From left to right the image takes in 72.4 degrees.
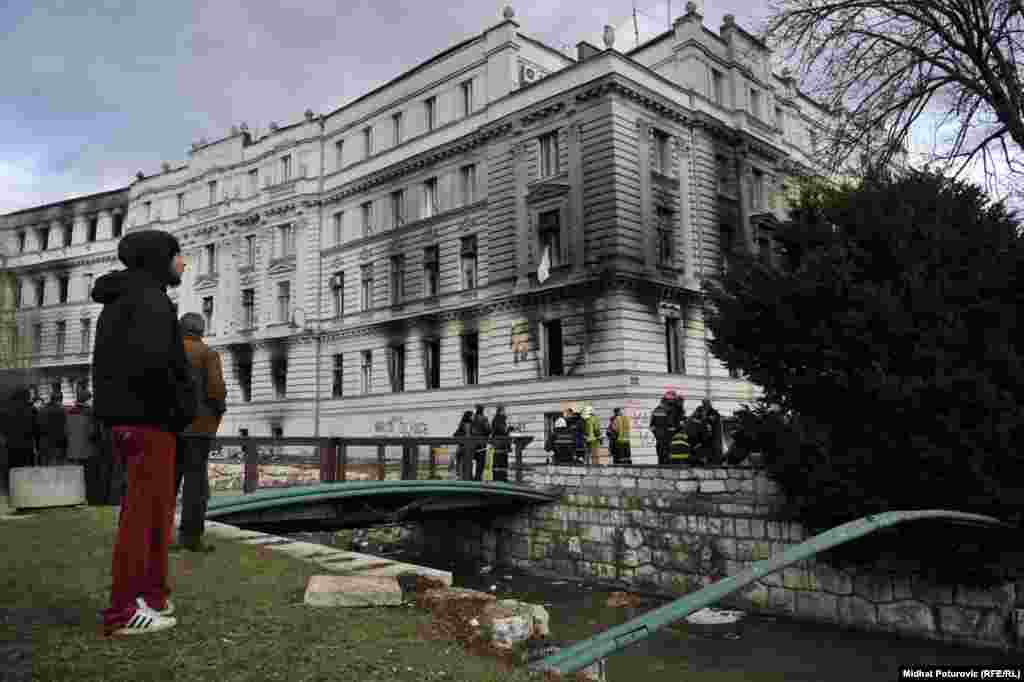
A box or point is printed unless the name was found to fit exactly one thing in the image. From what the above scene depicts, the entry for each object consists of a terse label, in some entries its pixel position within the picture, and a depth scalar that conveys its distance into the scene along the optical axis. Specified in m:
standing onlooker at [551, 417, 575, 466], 18.14
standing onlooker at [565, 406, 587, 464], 18.48
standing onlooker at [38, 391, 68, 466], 14.29
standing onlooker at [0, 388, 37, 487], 13.23
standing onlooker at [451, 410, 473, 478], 16.05
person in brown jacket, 6.46
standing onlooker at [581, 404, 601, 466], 18.92
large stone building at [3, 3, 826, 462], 25.25
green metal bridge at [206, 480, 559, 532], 10.83
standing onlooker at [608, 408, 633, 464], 18.78
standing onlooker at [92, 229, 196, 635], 3.60
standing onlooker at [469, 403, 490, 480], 16.91
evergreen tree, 9.35
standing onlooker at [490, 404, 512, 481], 16.92
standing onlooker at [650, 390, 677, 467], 16.83
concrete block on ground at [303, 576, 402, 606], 4.66
